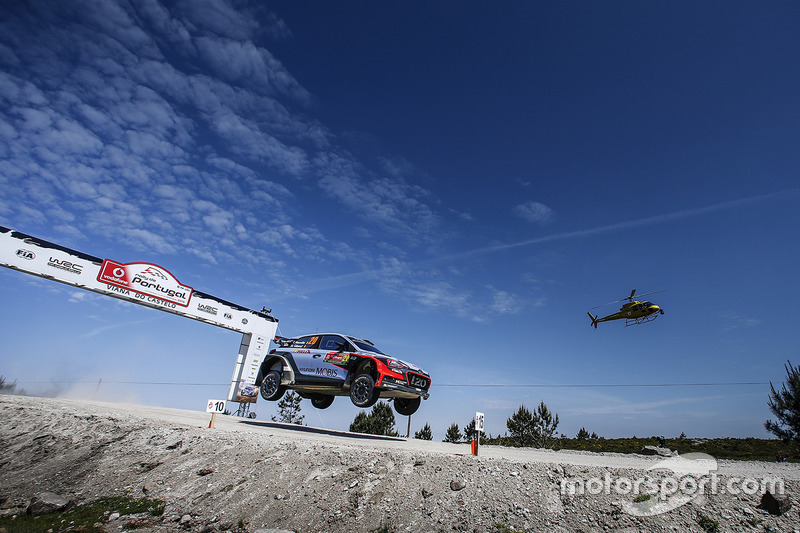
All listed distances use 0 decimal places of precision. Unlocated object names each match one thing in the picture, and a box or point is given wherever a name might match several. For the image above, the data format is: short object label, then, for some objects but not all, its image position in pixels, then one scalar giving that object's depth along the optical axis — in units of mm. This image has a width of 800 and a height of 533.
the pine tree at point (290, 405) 38056
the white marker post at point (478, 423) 9592
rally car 11164
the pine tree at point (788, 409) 25484
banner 15719
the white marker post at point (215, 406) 11874
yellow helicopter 25031
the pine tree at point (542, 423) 32188
